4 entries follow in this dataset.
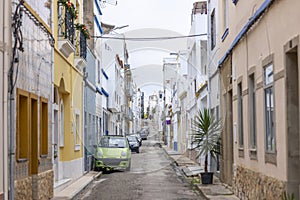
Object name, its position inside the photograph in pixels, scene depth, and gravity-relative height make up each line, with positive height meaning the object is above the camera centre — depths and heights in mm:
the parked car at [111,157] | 24831 -1016
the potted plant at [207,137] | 18344 -168
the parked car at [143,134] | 81750 -260
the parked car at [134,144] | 45891 -894
